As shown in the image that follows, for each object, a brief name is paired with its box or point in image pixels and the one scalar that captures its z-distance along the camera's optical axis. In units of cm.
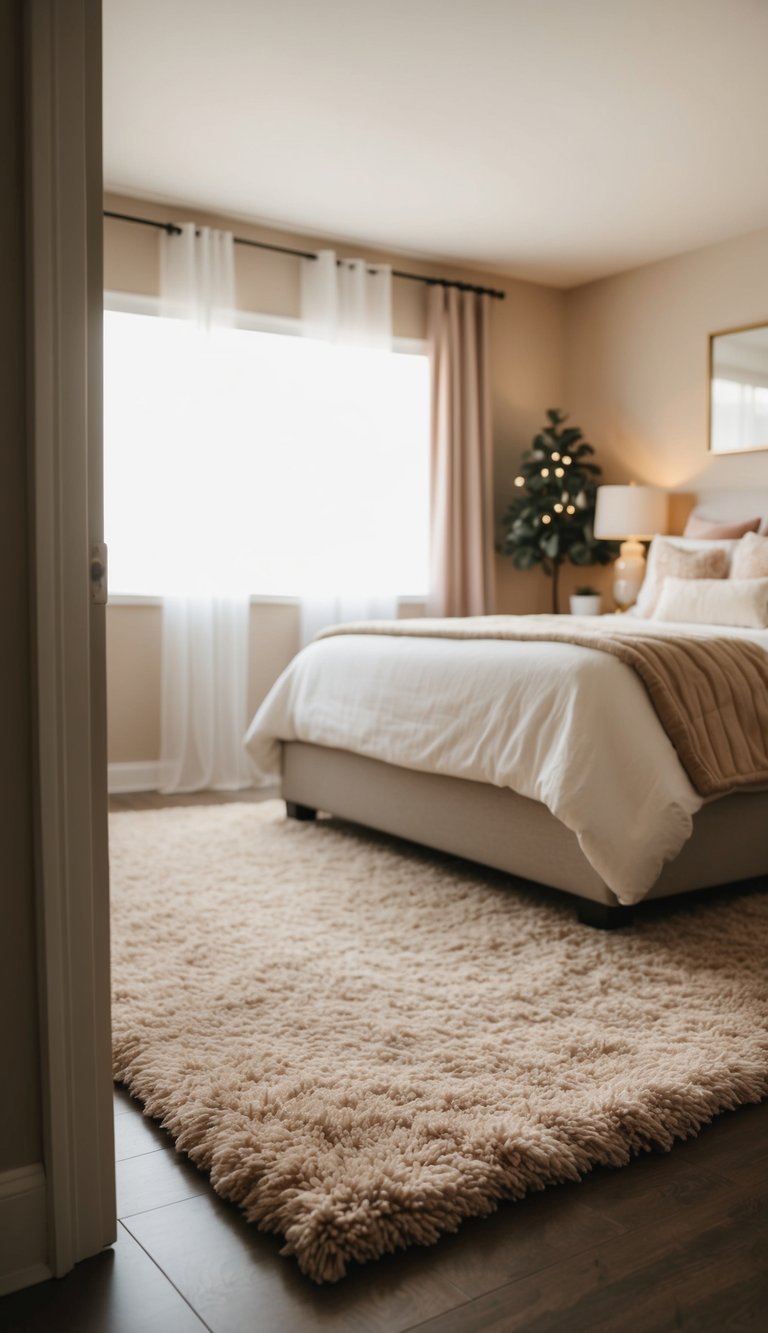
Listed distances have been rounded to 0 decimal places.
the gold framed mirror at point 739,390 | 511
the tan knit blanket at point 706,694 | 266
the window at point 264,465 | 481
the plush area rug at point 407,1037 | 151
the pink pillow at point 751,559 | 443
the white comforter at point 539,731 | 254
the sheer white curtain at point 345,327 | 523
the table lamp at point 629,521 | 533
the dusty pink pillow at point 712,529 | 487
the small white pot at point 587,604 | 576
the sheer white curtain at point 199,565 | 482
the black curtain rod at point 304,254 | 473
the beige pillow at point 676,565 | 468
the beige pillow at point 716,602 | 421
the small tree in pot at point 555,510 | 569
